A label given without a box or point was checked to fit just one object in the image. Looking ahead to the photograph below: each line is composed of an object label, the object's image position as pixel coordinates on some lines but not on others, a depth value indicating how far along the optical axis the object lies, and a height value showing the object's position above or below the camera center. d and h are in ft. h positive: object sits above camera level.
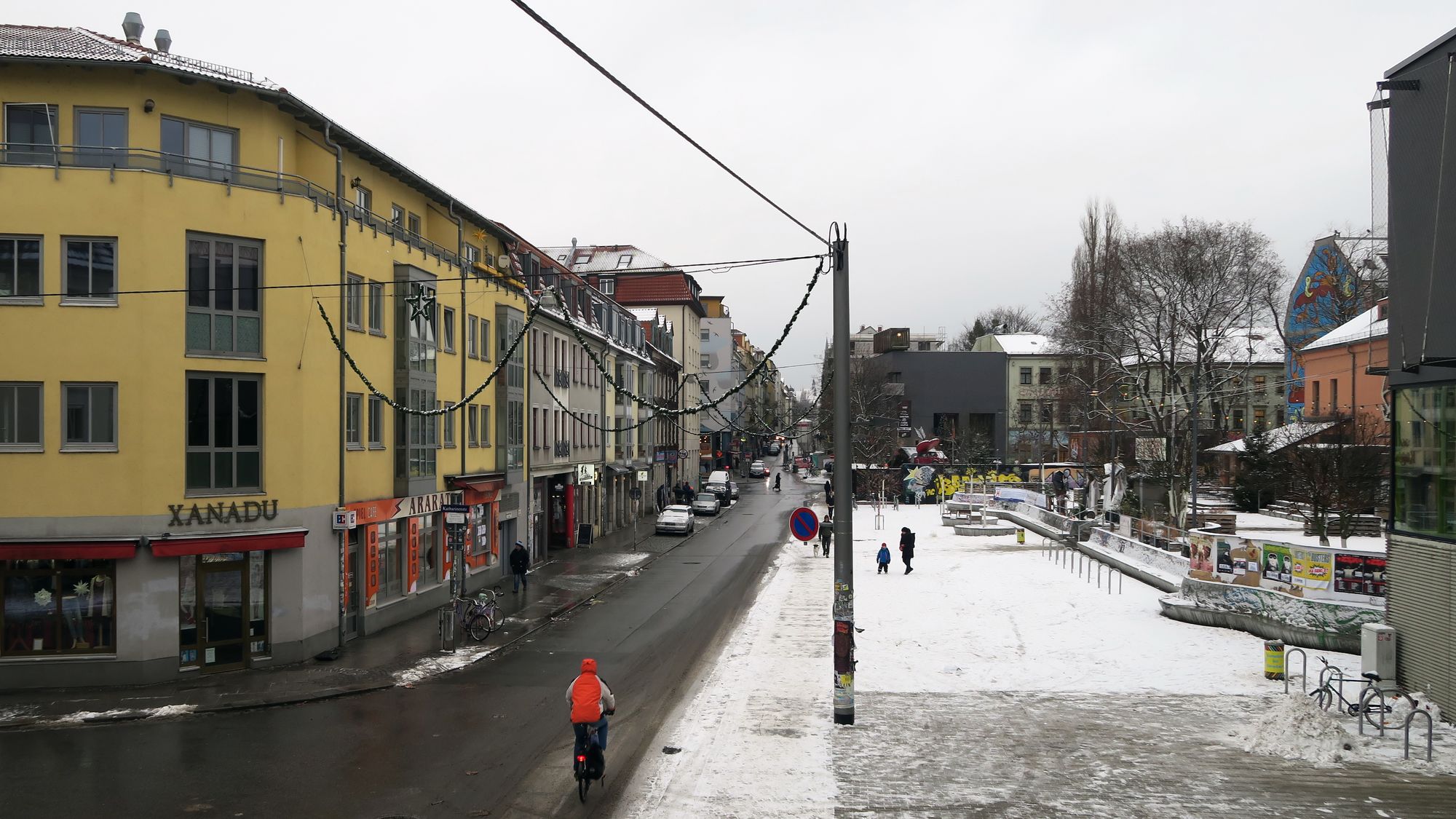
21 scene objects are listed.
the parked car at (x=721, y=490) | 214.90 -16.74
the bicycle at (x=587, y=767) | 35.35 -12.68
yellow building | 55.26 +2.69
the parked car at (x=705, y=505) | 189.67 -17.43
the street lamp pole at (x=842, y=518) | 44.73 -4.87
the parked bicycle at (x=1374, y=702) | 43.19 -13.25
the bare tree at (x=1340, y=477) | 104.94 -6.52
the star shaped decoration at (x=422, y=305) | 75.77 +8.60
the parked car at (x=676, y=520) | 150.30 -16.17
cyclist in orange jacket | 35.24 -10.43
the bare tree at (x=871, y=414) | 245.86 +0.29
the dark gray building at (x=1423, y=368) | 44.96 +2.34
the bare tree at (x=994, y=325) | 420.15 +39.48
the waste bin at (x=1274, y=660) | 53.06 -13.15
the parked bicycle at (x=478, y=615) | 68.54 -14.09
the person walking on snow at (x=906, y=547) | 102.68 -13.71
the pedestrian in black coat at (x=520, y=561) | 89.25 -13.36
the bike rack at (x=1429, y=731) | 38.70 -12.53
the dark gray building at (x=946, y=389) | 288.30 +7.90
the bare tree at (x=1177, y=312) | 120.16 +13.21
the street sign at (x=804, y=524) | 53.16 -5.94
